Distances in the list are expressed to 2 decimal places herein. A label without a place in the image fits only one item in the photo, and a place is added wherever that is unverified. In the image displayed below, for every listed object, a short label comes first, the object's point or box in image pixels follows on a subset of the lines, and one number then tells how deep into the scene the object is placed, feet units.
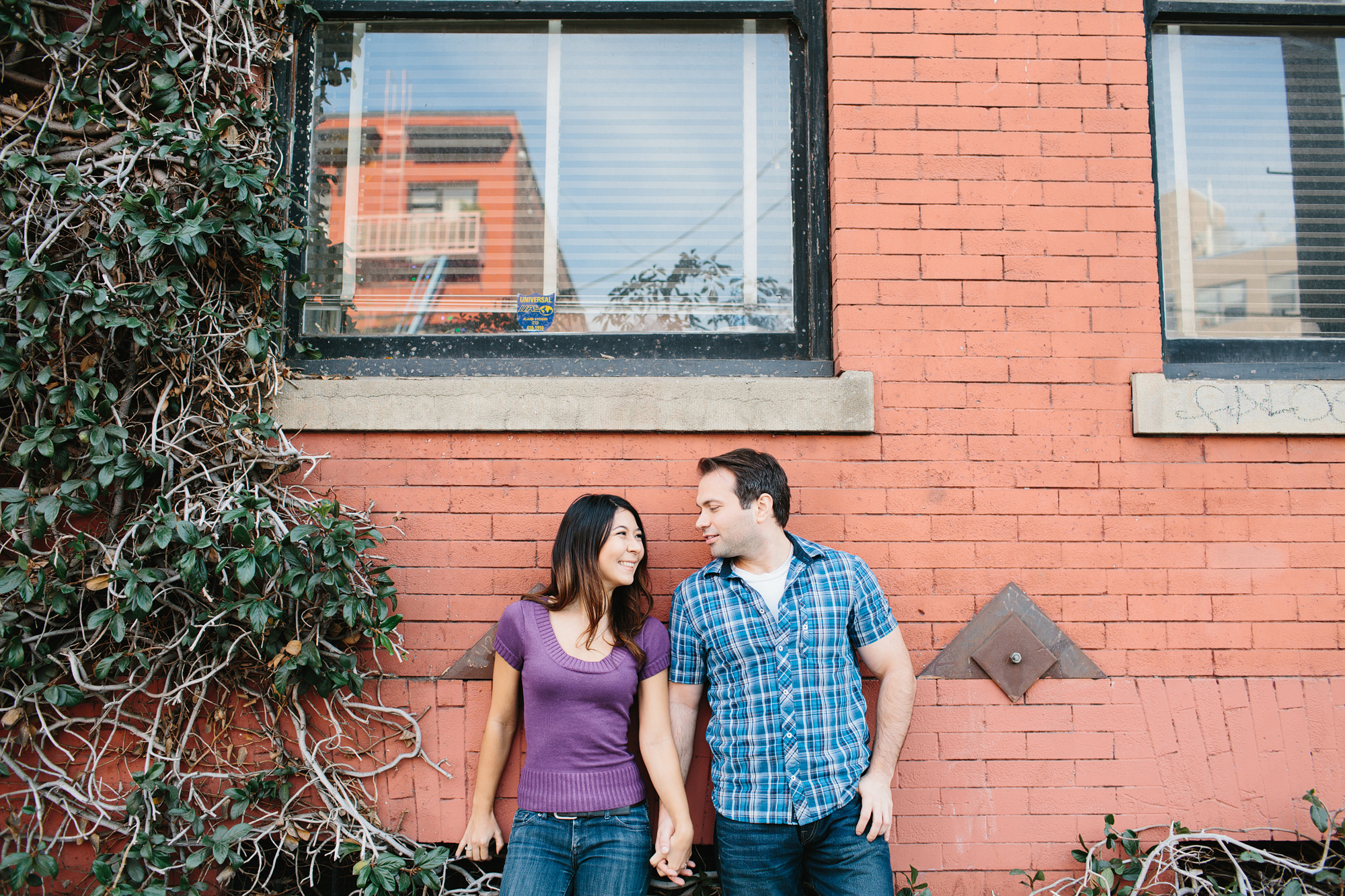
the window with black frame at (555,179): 11.03
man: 8.00
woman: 8.27
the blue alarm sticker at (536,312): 10.98
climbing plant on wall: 8.89
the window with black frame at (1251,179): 10.93
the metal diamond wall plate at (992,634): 9.61
